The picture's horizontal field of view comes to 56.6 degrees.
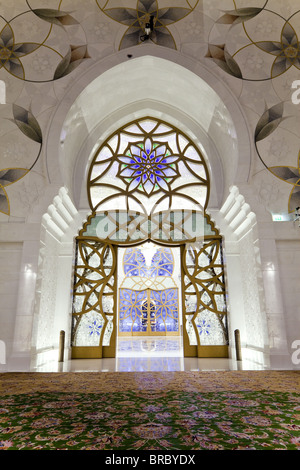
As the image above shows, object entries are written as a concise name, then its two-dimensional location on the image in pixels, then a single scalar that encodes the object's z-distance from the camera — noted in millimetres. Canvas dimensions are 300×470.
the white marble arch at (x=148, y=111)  5266
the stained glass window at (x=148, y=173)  6387
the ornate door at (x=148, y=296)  13734
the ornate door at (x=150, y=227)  5832
